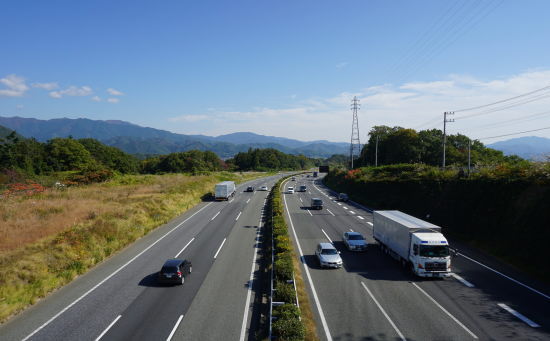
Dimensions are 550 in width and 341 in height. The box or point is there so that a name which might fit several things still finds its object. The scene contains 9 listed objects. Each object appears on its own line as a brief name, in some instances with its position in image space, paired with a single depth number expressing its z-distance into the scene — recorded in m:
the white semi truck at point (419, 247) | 22.31
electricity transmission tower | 93.74
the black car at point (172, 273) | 21.48
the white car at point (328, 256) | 24.72
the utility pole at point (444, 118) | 51.93
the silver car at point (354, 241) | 29.44
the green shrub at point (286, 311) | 15.07
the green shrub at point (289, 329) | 13.64
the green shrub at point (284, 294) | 17.22
